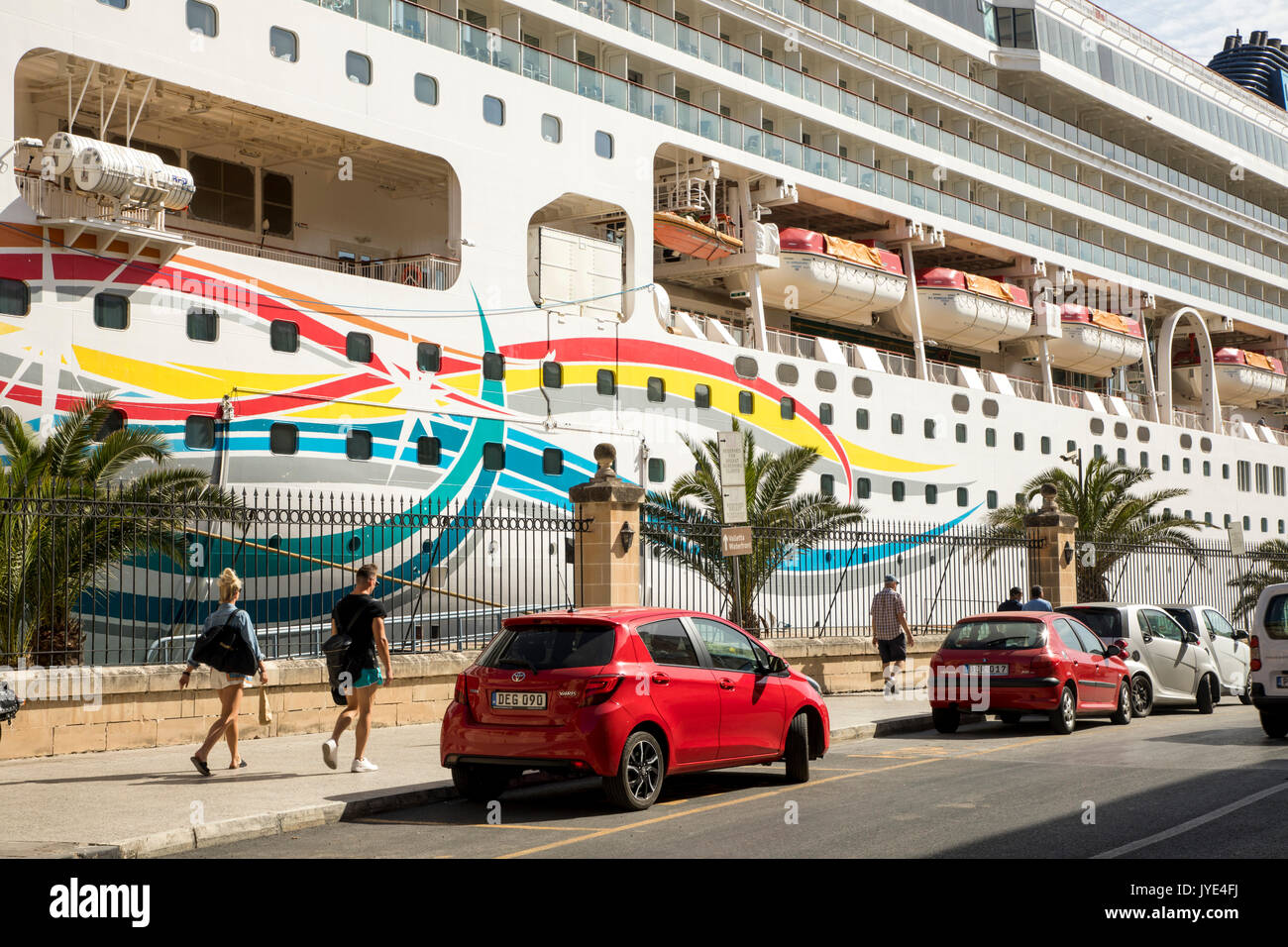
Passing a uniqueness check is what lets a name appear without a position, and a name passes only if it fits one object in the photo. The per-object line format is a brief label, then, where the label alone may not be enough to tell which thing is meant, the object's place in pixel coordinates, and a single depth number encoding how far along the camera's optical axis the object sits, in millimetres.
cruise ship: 18500
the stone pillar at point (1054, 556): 24094
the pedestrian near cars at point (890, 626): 19047
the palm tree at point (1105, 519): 27922
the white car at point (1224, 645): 19922
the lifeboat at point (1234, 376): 48656
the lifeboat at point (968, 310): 35500
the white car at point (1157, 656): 17578
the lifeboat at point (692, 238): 28406
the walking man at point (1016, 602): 18844
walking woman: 11039
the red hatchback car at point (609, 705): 9523
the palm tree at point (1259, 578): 31797
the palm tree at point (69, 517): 12945
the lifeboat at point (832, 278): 31234
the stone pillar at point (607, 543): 16609
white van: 14016
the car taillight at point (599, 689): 9516
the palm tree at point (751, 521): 19144
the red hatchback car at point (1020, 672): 15031
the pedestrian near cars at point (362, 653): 11273
